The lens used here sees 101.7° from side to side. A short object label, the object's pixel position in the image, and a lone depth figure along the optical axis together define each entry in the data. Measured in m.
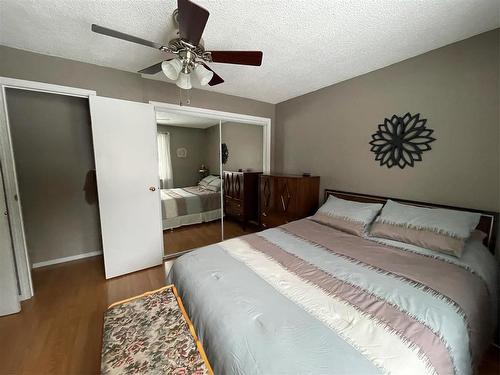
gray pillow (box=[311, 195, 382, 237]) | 2.07
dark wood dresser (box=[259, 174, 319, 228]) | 2.87
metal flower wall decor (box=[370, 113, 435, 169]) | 2.04
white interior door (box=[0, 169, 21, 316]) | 1.82
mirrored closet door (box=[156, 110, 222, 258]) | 2.94
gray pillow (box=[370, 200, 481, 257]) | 1.56
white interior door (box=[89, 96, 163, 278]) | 2.27
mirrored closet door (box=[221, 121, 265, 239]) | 3.42
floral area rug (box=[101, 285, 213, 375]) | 0.88
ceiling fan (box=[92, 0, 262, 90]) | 1.14
